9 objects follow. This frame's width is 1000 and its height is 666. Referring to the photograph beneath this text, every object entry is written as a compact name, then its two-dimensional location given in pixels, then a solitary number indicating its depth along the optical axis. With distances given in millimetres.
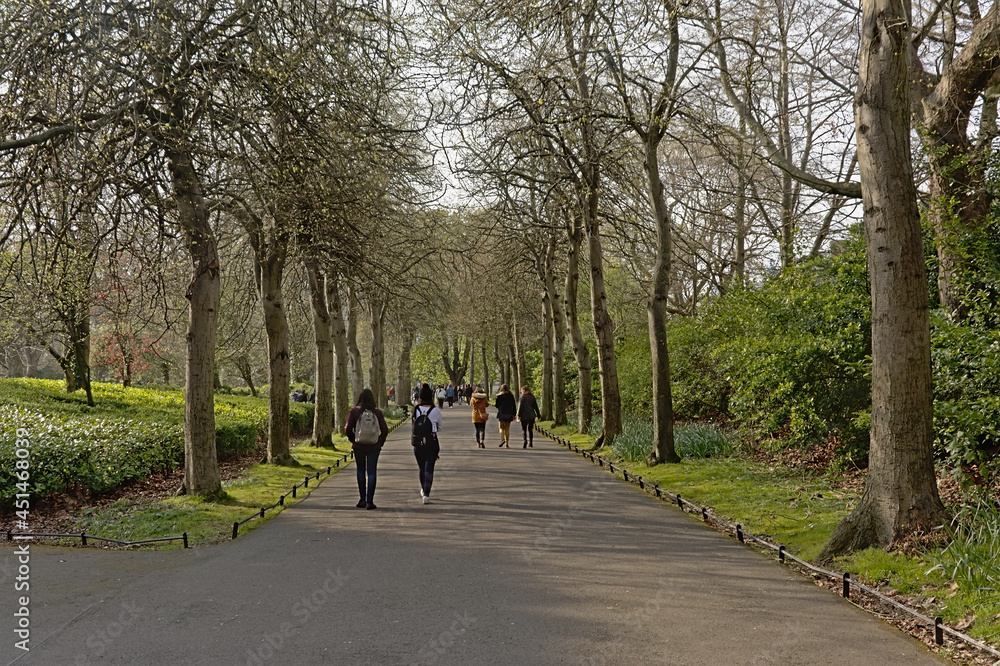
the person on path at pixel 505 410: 22672
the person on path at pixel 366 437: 11359
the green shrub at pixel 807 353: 11711
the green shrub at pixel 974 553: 5801
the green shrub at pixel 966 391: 8078
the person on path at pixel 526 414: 22672
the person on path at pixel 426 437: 11898
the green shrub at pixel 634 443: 16234
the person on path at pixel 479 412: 22438
